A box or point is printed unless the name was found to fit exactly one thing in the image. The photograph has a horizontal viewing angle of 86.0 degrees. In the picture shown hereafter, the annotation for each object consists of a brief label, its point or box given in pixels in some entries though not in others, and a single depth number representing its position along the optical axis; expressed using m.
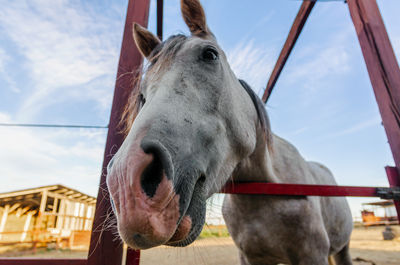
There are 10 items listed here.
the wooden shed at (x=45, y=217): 12.23
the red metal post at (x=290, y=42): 2.91
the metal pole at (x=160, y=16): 2.59
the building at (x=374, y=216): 22.35
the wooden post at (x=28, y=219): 14.95
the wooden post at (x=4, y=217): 13.49
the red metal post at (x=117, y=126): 1.05
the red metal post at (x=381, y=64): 1.57
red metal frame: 1.09
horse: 0.60
